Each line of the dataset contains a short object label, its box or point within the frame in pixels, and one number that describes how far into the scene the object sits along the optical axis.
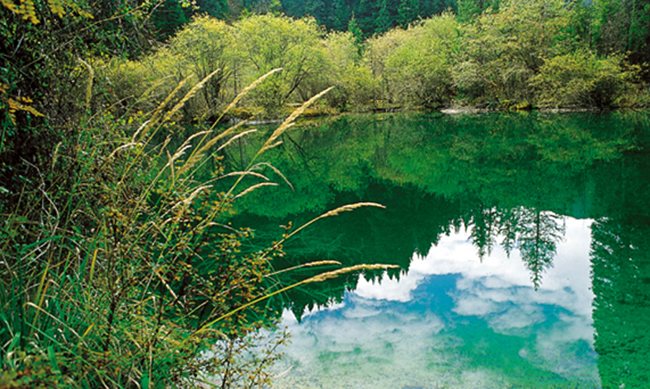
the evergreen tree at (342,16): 77.94
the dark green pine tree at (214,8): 56.90
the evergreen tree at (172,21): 42.78
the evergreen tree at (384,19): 70.86
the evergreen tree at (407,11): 69.31
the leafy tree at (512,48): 29.41
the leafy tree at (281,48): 30.98
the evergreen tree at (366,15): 76.06
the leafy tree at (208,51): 26.70
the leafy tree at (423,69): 35.19
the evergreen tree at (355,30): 59.91
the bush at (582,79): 24.00
